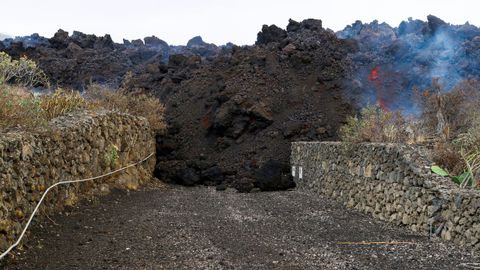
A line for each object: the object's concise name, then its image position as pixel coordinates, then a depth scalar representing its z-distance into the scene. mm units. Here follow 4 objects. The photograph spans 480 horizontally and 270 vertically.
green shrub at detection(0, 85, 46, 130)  6703
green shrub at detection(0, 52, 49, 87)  8055
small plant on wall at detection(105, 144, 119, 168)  10633
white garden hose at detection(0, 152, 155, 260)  5205
